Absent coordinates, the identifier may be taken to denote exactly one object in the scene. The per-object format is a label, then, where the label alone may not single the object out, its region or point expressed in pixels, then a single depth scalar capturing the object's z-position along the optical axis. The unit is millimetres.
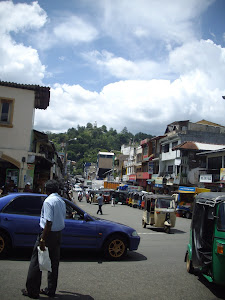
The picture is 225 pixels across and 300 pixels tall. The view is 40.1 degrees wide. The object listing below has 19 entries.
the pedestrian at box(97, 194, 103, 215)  24473
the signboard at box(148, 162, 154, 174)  50200
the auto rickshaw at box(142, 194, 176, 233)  15336
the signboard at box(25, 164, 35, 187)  18391
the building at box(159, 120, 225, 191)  39281
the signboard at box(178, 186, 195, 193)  28319
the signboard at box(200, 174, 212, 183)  32950
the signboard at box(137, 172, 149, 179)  51419
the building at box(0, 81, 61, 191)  18062
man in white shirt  4789
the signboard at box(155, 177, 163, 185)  43750
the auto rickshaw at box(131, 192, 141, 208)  39219
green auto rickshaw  5043
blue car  7129
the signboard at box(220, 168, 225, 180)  30483
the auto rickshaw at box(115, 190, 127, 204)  45406
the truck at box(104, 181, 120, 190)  54947
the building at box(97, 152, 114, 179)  100000
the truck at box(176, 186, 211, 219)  27922
